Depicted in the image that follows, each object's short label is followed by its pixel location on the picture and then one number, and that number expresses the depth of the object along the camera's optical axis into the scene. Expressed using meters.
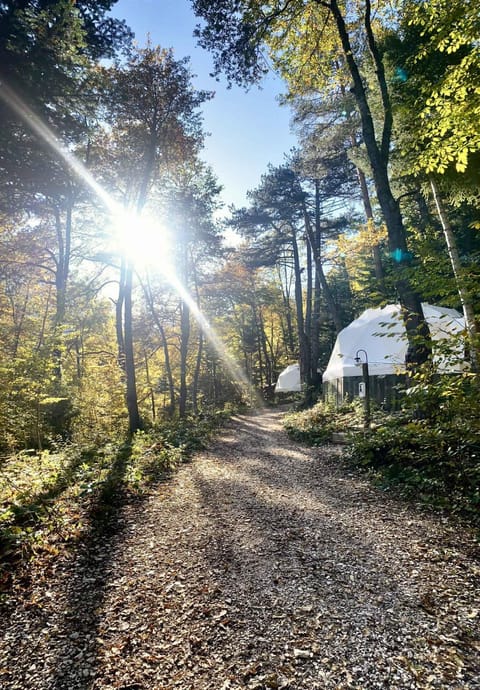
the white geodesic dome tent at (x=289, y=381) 24.72
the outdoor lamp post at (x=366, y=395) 7.41
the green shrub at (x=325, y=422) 8.35
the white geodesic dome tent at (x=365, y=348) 11.40
